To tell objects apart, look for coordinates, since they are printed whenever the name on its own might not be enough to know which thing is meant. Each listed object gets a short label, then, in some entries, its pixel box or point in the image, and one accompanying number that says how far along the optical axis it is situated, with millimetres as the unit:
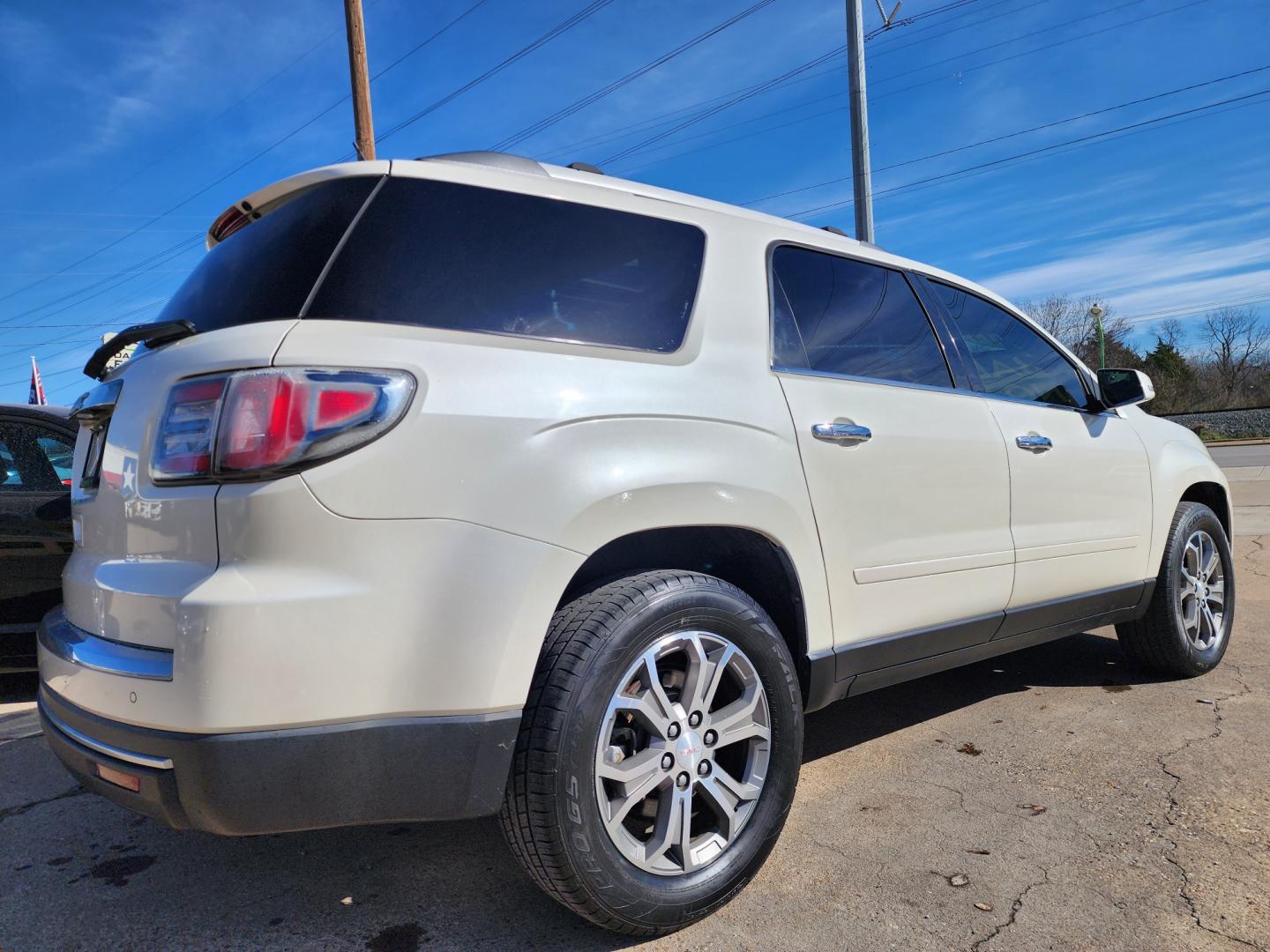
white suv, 1724
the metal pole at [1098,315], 37031
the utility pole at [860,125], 11219
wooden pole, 10422
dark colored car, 4242
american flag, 15502
